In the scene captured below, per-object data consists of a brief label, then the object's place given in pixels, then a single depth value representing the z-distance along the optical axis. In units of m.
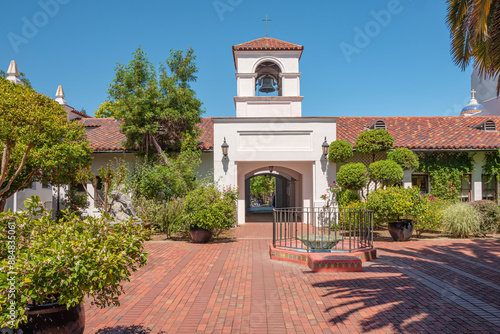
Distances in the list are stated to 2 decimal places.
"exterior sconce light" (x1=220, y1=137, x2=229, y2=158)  14.91
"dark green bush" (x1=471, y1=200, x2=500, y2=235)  11.98
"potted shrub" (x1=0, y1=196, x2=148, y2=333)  2.66
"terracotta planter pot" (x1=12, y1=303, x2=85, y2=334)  2.93
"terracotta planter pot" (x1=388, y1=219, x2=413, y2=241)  11.05
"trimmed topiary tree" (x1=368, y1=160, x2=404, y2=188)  13.02
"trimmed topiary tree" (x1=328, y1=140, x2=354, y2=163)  14.23
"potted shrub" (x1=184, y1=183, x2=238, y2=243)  10.55
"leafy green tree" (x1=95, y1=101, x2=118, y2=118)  35.71
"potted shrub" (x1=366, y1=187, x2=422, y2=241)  10.78
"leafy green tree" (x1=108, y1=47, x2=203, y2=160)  13.88
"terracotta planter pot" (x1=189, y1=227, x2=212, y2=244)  10.84
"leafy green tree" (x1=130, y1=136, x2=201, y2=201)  13.70
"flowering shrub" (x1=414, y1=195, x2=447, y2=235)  11.09
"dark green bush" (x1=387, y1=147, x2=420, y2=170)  13.75
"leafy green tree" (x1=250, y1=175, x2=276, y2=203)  39.84
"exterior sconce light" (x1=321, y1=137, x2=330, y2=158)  14.91
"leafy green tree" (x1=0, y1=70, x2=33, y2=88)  24.64
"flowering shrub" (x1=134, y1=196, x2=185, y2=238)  11.53
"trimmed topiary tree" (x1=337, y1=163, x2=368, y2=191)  13.42
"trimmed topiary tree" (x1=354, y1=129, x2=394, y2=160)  14.17
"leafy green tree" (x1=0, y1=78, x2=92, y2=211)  6.31
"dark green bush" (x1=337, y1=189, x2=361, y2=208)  14.25
